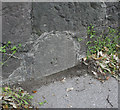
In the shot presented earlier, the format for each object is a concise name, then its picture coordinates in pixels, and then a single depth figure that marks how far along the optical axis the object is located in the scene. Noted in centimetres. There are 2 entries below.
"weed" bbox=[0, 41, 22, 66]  210
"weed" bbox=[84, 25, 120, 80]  284
